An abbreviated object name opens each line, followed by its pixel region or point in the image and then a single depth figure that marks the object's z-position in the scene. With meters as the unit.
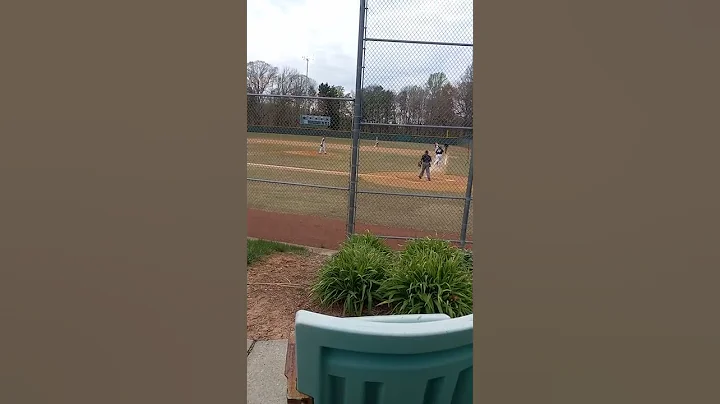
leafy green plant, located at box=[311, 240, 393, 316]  3.97
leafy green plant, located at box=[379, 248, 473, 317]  3.67
